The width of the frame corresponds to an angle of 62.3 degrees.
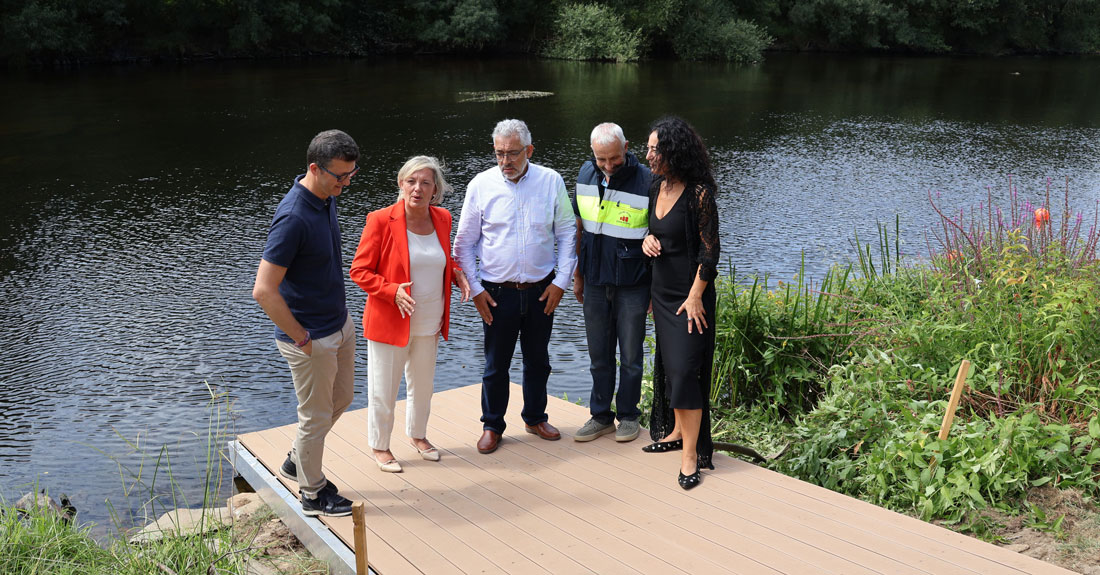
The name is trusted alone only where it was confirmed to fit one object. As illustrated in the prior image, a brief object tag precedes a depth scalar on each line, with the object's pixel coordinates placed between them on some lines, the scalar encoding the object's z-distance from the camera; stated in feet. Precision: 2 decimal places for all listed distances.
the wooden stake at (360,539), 8.91
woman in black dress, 12.75
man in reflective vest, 13.79
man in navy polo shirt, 11.14
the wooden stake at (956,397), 12.87
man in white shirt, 13.89
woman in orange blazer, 13.00
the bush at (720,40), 116.37
